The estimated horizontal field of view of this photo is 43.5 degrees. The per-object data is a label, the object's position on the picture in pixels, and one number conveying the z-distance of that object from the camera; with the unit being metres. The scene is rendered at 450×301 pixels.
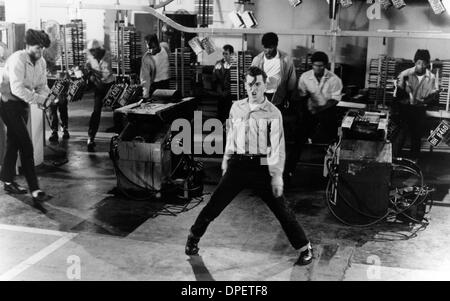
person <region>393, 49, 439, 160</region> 9.56
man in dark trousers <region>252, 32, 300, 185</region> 8.60
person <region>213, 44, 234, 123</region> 12.31
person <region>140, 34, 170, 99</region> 11.14
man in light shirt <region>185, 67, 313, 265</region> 5.55
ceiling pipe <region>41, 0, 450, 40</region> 8.24
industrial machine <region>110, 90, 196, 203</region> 7.74
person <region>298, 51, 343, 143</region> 8.48
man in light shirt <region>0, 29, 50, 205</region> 7.32
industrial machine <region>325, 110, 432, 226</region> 6.82
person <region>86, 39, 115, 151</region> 10.64
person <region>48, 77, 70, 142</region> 11.20
